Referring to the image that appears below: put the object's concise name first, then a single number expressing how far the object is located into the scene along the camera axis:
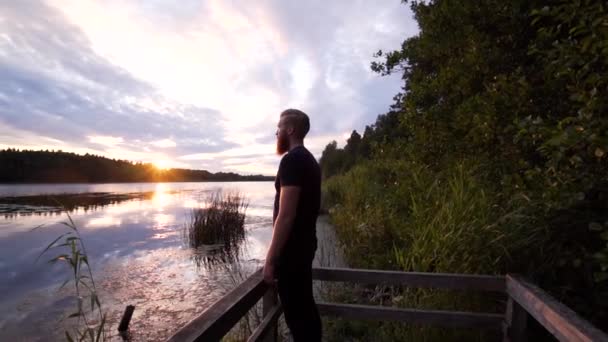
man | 1.60
